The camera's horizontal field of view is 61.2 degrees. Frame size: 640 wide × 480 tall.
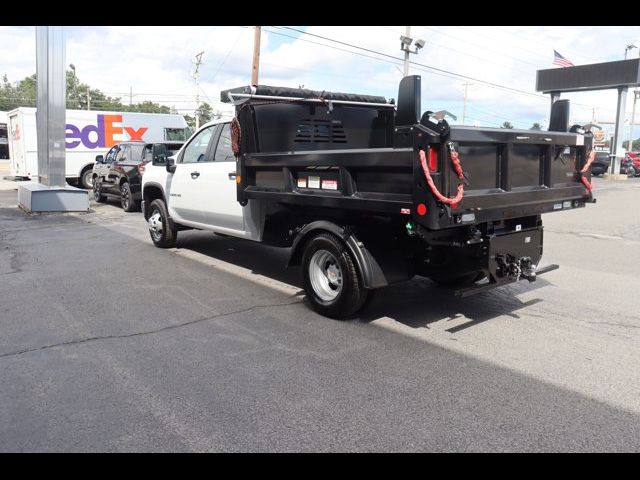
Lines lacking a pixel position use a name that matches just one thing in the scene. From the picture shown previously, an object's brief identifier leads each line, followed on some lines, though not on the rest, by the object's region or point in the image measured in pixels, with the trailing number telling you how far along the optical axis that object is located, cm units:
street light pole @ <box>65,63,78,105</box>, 8481
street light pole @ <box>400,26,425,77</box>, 2359
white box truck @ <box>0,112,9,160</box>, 4684
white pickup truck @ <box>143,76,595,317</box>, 440
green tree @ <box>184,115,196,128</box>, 7198
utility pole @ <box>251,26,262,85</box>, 2514
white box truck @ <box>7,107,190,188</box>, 2031
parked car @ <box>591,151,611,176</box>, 3092
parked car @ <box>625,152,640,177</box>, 3544
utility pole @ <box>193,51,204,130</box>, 6075
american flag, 3053
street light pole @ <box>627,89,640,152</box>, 5706
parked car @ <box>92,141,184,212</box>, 1406
